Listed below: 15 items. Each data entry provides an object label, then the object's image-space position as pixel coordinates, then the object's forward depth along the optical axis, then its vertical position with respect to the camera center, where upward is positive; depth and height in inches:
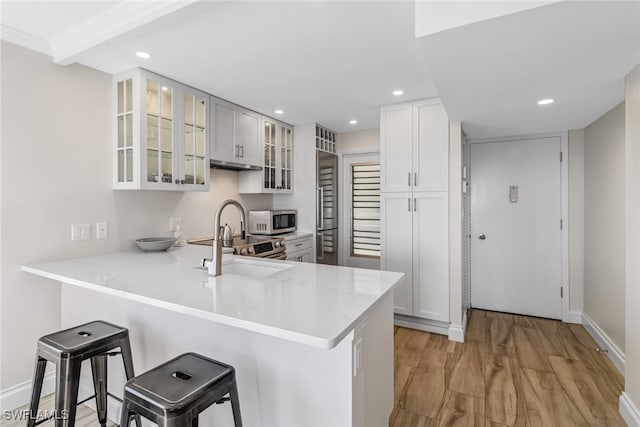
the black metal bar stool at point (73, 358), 59.2 -27.9
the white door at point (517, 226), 141.6 -6.7
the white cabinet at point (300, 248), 145.3 -16.9
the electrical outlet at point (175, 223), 119.3 -3.6
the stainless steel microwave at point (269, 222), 145.7 -4.1
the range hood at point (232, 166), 125.3 +20.3
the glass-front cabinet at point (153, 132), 96.2 +26.0
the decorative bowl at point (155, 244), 101.2 -9.6
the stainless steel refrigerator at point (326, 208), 163.2 +2.5
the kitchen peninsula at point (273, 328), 47.6 -21.6
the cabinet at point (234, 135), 122.6 +32.5
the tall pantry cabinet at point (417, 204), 124.0 +3.6
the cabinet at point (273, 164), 148.1 +23.9
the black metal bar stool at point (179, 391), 44.5 -26.2
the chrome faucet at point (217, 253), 69.3 -8.9
